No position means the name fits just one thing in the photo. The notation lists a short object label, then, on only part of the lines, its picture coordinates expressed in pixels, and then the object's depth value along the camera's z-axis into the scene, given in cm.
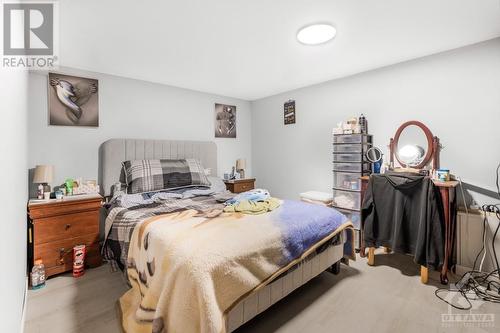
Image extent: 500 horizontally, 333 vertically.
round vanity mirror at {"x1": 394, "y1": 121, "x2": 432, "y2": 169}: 264
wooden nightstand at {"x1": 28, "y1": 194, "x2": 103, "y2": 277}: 223
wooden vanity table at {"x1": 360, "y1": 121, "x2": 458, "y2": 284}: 211
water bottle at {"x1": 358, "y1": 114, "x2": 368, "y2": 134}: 310
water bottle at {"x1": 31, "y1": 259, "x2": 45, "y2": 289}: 209
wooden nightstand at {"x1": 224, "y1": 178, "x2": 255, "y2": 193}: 392
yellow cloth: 204
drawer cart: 287
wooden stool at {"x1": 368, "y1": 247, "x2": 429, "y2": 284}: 214
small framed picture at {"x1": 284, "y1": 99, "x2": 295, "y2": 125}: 400
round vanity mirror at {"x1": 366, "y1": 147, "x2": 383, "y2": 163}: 294
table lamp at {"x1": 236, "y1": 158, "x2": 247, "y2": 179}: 425
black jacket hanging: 212
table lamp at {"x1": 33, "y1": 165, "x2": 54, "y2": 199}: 236
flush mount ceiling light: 201
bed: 124
